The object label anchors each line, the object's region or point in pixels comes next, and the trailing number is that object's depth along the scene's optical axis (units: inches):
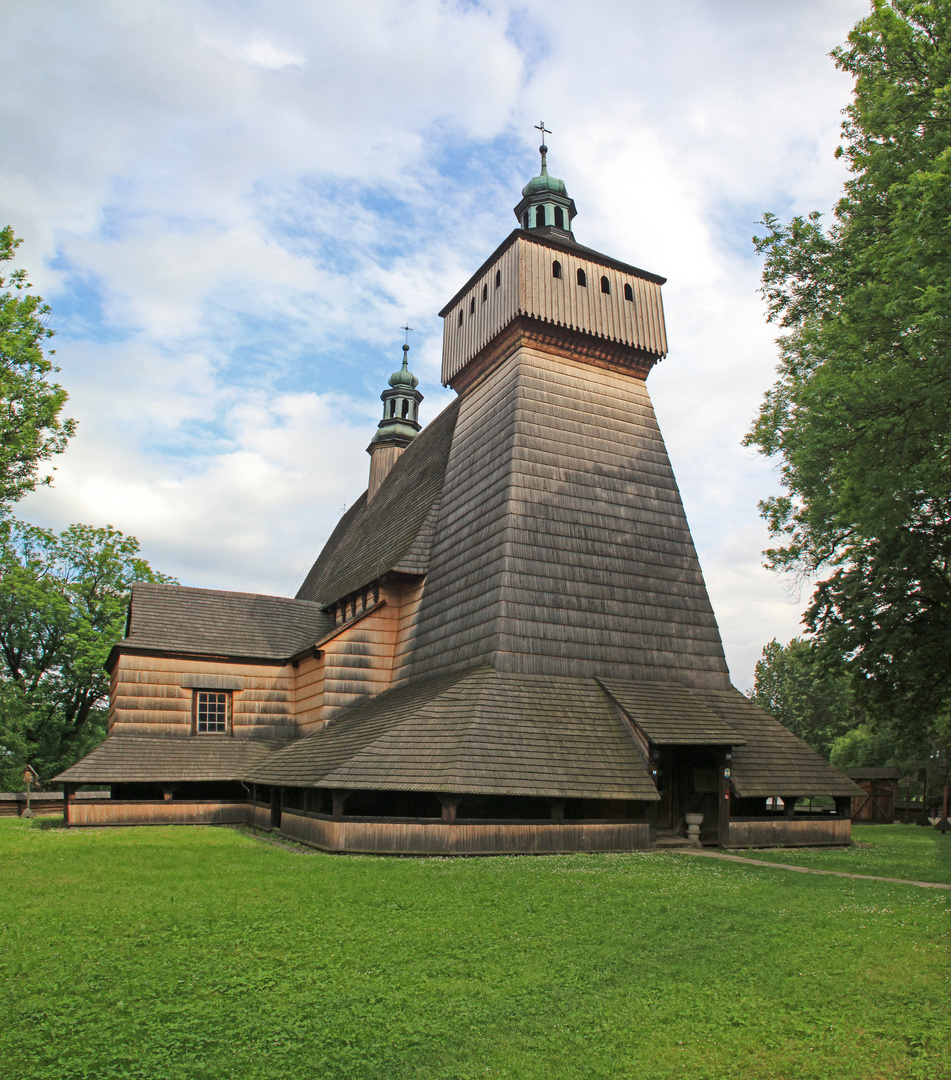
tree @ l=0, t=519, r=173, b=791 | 1553.9
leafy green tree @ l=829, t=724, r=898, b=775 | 1881.2
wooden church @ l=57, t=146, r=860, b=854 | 620.4
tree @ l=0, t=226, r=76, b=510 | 911.7
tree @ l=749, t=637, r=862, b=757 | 2388.0
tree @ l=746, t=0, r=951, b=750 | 483.2
